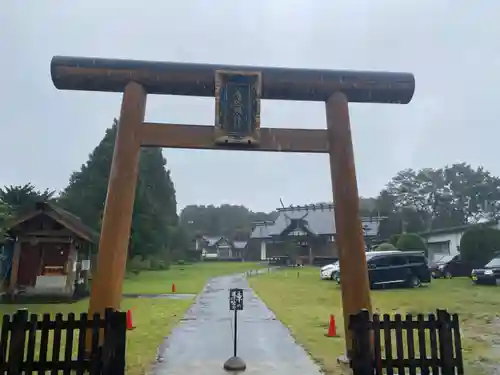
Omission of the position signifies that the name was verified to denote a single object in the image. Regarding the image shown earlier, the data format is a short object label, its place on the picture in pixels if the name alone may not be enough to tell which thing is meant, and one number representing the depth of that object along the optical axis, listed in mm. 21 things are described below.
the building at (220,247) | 79706
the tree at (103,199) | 32312
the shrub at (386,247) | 32459
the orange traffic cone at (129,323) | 11250
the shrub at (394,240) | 35544
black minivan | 22062
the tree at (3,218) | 16959
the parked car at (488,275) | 22672
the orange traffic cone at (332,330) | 10234
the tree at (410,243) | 32719
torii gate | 7070
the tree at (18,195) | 26172
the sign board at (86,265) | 21053
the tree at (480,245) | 28125
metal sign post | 7407
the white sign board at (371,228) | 53278
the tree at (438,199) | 59188
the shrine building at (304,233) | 55438
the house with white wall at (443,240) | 38719
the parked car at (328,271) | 28227
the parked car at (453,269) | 28703
